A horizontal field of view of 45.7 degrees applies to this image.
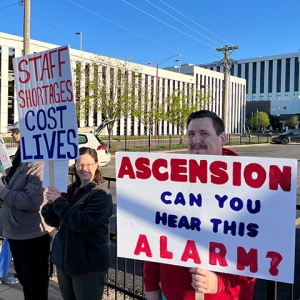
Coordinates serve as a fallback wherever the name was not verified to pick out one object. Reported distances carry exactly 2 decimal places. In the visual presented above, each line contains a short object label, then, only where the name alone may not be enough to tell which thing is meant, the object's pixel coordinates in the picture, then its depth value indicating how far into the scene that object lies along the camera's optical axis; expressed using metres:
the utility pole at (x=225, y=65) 30.66
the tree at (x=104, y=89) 26.92
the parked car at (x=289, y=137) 39.44
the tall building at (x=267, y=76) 114.80
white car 13.78
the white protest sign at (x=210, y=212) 1.60
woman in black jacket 2.45
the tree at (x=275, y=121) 97.06
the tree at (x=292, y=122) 79.88
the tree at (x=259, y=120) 86.38
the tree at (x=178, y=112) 34.65
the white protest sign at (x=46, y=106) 2.49
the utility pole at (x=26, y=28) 14.90
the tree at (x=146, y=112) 30.47
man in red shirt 1.69
